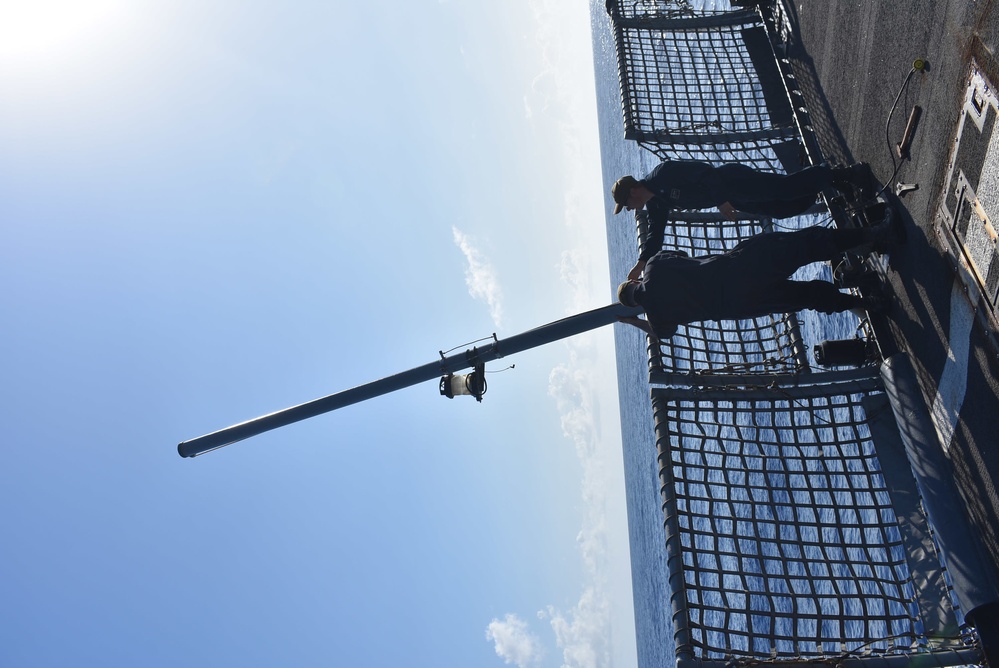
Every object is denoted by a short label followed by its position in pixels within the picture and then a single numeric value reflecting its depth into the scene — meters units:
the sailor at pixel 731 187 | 3.91
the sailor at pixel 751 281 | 3.60
